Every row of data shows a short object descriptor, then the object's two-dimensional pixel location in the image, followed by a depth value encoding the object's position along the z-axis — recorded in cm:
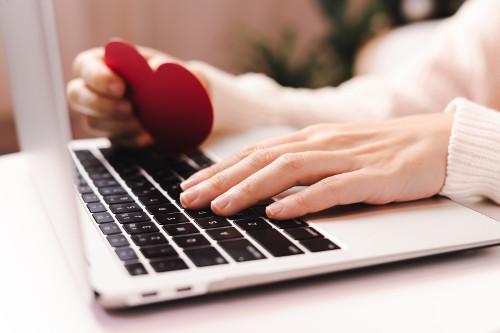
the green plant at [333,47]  215
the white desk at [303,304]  49
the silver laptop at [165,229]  48
